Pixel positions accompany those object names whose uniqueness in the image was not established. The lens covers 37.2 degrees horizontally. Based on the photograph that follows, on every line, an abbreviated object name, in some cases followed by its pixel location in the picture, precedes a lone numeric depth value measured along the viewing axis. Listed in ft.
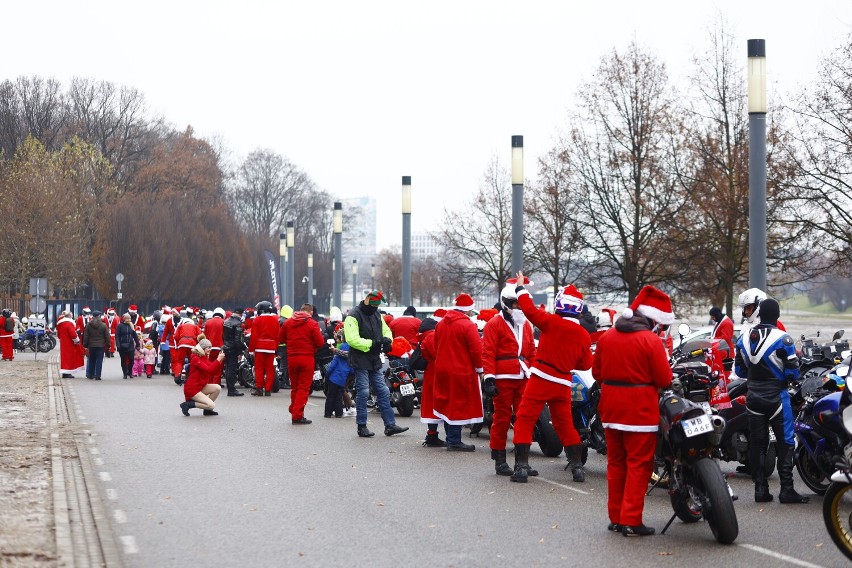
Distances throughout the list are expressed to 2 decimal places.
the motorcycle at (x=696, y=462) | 27.37
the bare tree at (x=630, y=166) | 112.78
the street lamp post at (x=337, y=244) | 108.99
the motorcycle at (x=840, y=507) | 25.16
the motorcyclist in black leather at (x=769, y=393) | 33.68
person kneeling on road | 61.36
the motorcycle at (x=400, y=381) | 62.80
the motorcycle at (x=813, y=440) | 32.91
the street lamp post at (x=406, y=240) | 92.17
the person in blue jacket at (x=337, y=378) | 59.31
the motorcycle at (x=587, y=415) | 40.50
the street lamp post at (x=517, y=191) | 71.46
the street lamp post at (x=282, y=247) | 168.86
